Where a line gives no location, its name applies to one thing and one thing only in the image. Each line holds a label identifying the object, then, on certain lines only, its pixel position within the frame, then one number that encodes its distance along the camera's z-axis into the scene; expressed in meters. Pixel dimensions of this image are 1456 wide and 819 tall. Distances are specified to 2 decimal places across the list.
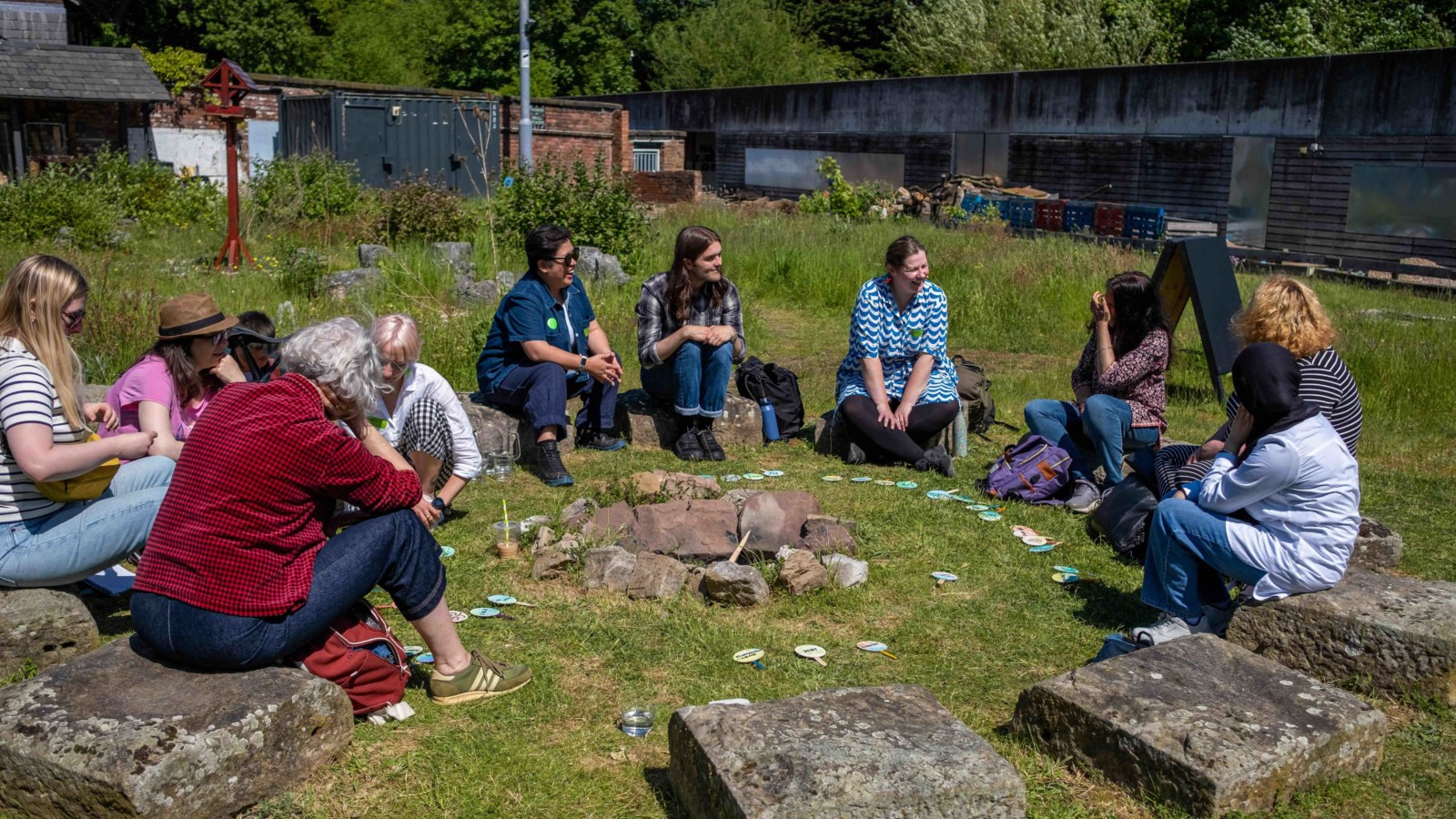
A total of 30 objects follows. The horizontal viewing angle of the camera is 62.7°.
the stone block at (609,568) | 5.13
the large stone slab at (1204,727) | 3.30
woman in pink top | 4.84
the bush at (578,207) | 13.38
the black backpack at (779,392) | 7.92
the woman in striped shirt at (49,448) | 4.01
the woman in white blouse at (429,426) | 5.69
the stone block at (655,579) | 5.07
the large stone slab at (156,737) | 3.03
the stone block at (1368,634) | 4.02
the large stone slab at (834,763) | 2.98
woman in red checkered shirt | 3.35
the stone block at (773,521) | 5.55
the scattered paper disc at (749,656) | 4.45
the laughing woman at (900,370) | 7.17
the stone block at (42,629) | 4.02
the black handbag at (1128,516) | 5.59
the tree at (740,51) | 46.91
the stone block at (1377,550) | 5.42
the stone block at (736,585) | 4.97
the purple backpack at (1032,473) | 6.49
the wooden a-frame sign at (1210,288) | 8.05
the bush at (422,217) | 14.82
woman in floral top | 6.47
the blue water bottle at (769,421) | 7.80
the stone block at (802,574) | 5.08
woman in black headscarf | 4.14
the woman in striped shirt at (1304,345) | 5.05
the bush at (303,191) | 16.48
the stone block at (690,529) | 5.46
